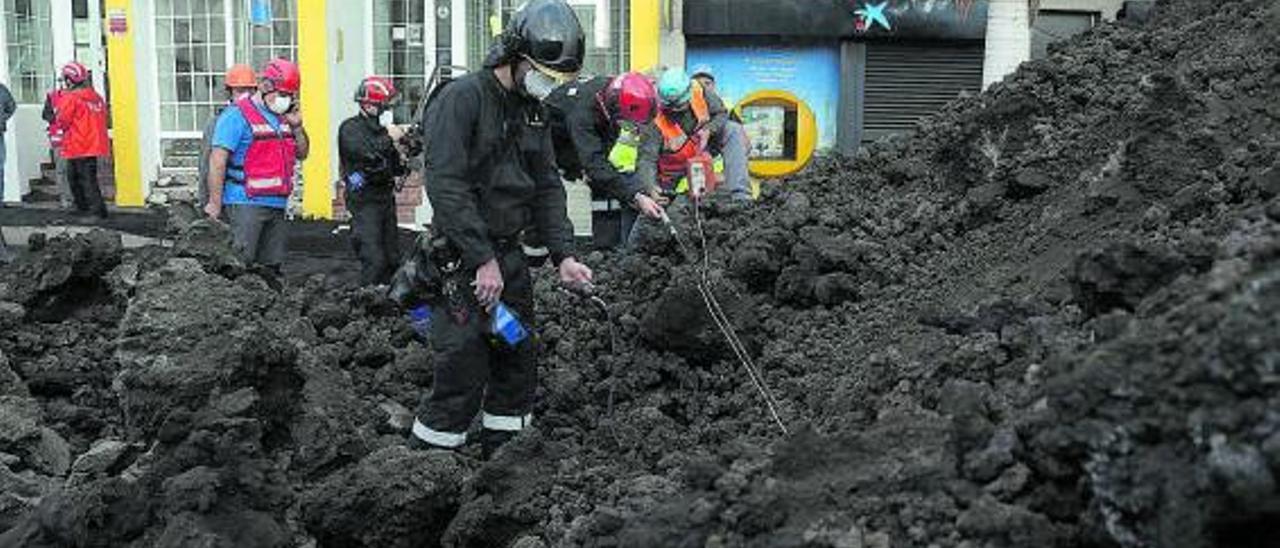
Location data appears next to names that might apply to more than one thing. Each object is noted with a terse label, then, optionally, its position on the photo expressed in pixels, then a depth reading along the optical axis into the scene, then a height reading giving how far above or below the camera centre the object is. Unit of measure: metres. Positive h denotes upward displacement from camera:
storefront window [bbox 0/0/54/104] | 17.44 +0.07
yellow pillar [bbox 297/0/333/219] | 16.17 -0.29
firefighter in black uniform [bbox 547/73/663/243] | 7.40 -0.36
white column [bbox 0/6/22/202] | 16.84 -1.40
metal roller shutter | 16.28 -0.18
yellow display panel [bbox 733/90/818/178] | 16.11 -0.77
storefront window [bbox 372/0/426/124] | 16.66 +0.16
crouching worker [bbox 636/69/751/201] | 9.51 -0.54
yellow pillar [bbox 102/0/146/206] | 16.69 -0.57
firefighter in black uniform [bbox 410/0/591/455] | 5.35 -0.60
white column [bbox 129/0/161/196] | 16.94 -0.36
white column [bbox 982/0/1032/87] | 16.12 +0.35
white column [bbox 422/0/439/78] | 16.58 +0.29
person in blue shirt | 9.07 -0.72
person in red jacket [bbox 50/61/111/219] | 15.68 -0.86
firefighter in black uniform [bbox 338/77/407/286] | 9.88 -0.84
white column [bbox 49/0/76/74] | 17.30 +0.30
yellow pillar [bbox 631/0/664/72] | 15.99 +0.38
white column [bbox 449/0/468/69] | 16.56 +0.37
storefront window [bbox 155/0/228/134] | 17.14 -0.05
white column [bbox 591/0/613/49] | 16.47 +0.50
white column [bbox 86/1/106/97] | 17.50 +0.09
